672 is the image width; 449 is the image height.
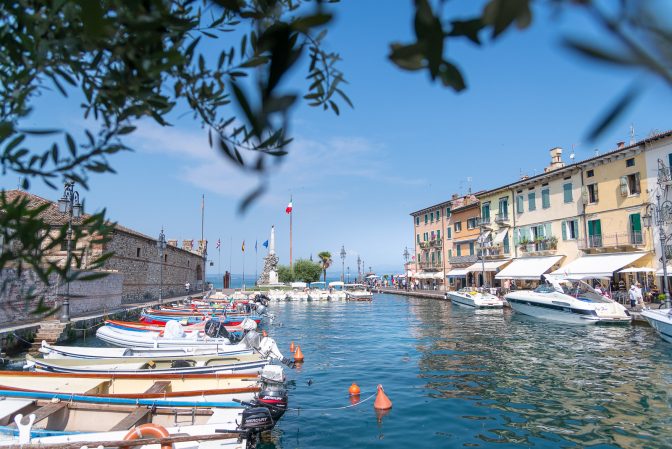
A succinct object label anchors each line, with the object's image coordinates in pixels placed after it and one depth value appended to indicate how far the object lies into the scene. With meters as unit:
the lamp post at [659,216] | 24.19
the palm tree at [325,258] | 70.06
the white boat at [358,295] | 47.97
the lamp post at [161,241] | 30.11
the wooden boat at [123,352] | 13.66
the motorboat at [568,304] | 22.81
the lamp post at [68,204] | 15.70
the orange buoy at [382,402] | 10.59
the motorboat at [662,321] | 16.98
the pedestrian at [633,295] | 24.78
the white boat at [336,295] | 50.97
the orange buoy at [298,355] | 16.16
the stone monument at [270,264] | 68.69
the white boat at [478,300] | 32.78
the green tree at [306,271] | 67.44
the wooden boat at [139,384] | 9.28
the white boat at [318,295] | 50.69
